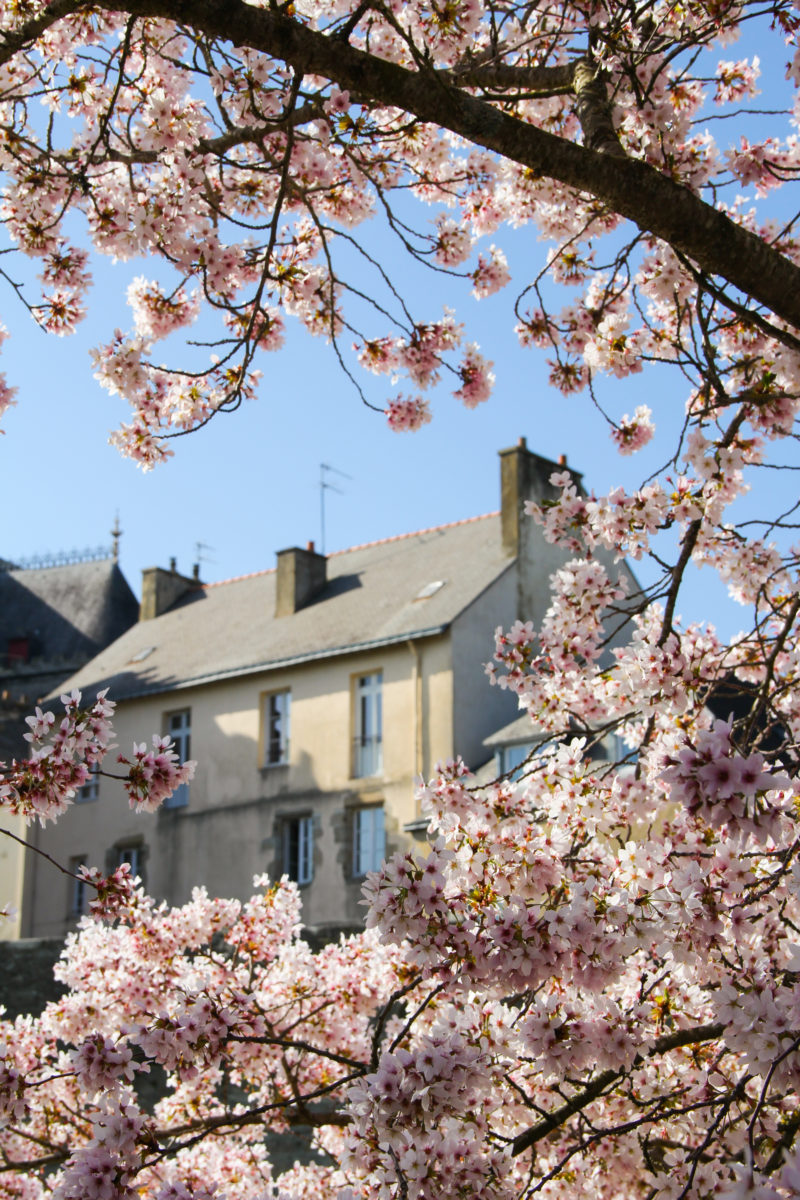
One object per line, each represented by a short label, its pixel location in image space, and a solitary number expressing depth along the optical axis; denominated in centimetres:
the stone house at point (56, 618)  3441
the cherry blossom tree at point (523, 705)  331
